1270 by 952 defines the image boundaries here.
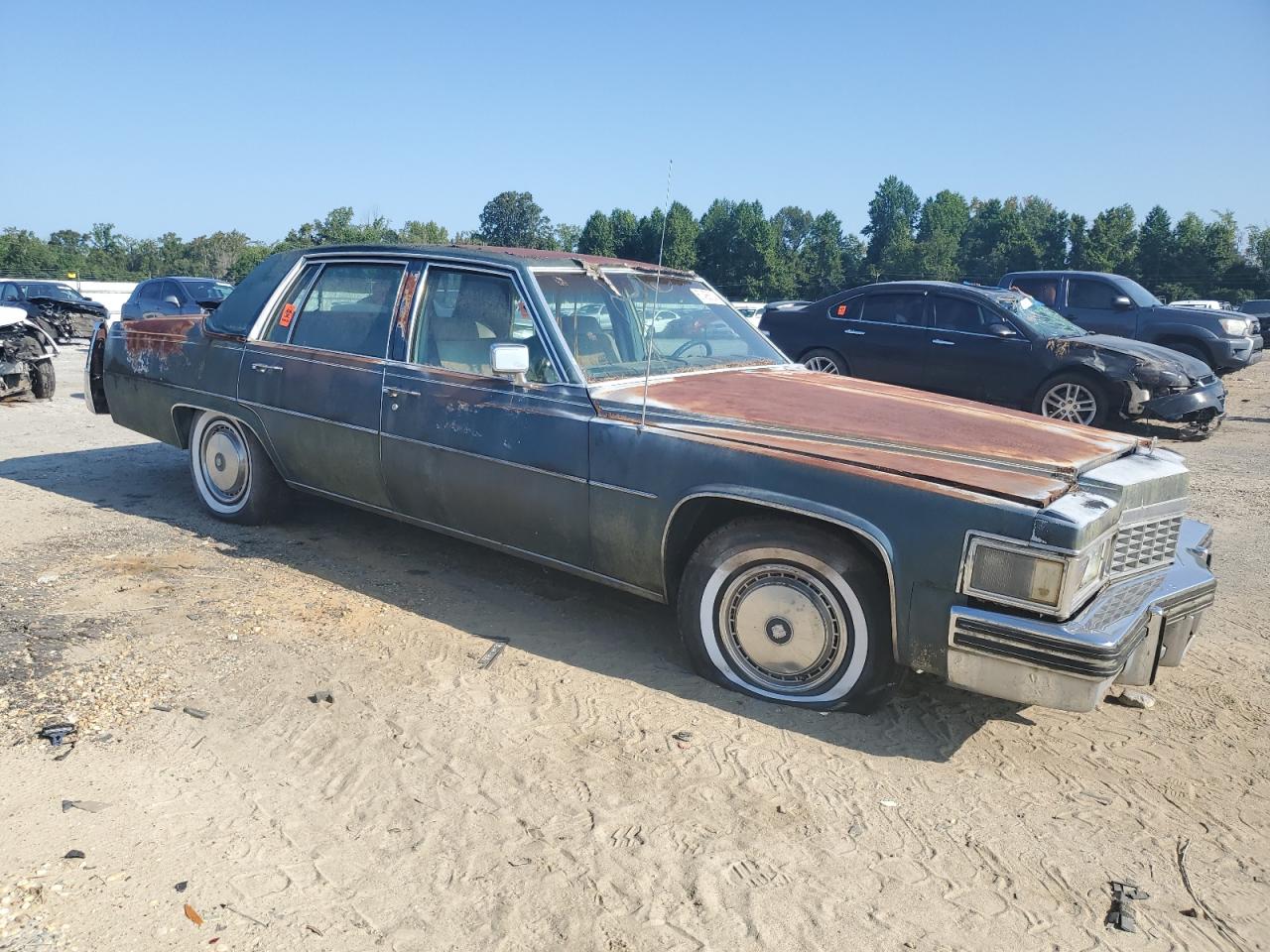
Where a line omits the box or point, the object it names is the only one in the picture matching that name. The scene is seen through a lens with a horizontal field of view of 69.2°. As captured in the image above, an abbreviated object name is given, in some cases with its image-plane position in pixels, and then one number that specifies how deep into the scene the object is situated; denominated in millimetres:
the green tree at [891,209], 109938
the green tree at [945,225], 83062
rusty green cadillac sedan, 3080
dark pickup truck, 12836
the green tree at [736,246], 88750
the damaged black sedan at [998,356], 9641
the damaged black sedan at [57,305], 19250
